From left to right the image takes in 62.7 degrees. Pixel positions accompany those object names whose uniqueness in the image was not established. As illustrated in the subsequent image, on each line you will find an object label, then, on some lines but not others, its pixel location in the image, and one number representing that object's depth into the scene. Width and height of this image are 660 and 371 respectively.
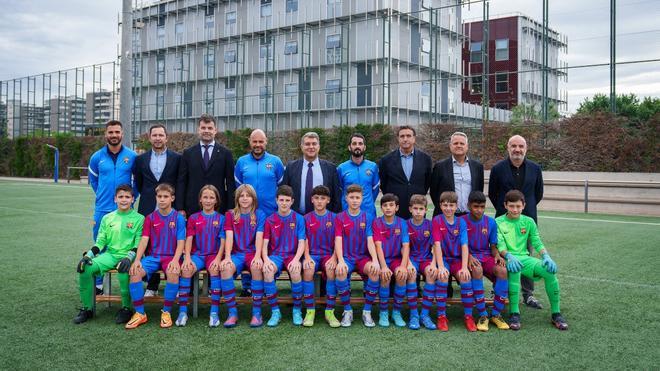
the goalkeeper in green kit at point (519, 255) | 4.86
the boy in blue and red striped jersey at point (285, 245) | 4.92
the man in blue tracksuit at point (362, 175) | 5.68
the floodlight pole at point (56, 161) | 32.68
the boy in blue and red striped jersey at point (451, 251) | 4.82
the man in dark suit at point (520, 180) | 5.62
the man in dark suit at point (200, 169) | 5.70
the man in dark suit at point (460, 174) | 5.54
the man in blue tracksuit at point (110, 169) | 5.77
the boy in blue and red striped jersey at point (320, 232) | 5.08
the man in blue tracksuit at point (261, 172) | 5.78
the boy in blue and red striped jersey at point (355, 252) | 4.90
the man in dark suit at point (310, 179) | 5.68
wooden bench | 5.07
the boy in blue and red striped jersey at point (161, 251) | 4.85
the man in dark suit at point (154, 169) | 5.73
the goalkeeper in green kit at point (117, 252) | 4.88
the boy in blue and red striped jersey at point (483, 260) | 4.87
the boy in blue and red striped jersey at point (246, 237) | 4.89
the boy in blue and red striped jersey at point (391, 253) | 4.90
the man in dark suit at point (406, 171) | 5.72
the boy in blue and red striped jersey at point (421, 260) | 4.85
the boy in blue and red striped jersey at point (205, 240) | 4.91
